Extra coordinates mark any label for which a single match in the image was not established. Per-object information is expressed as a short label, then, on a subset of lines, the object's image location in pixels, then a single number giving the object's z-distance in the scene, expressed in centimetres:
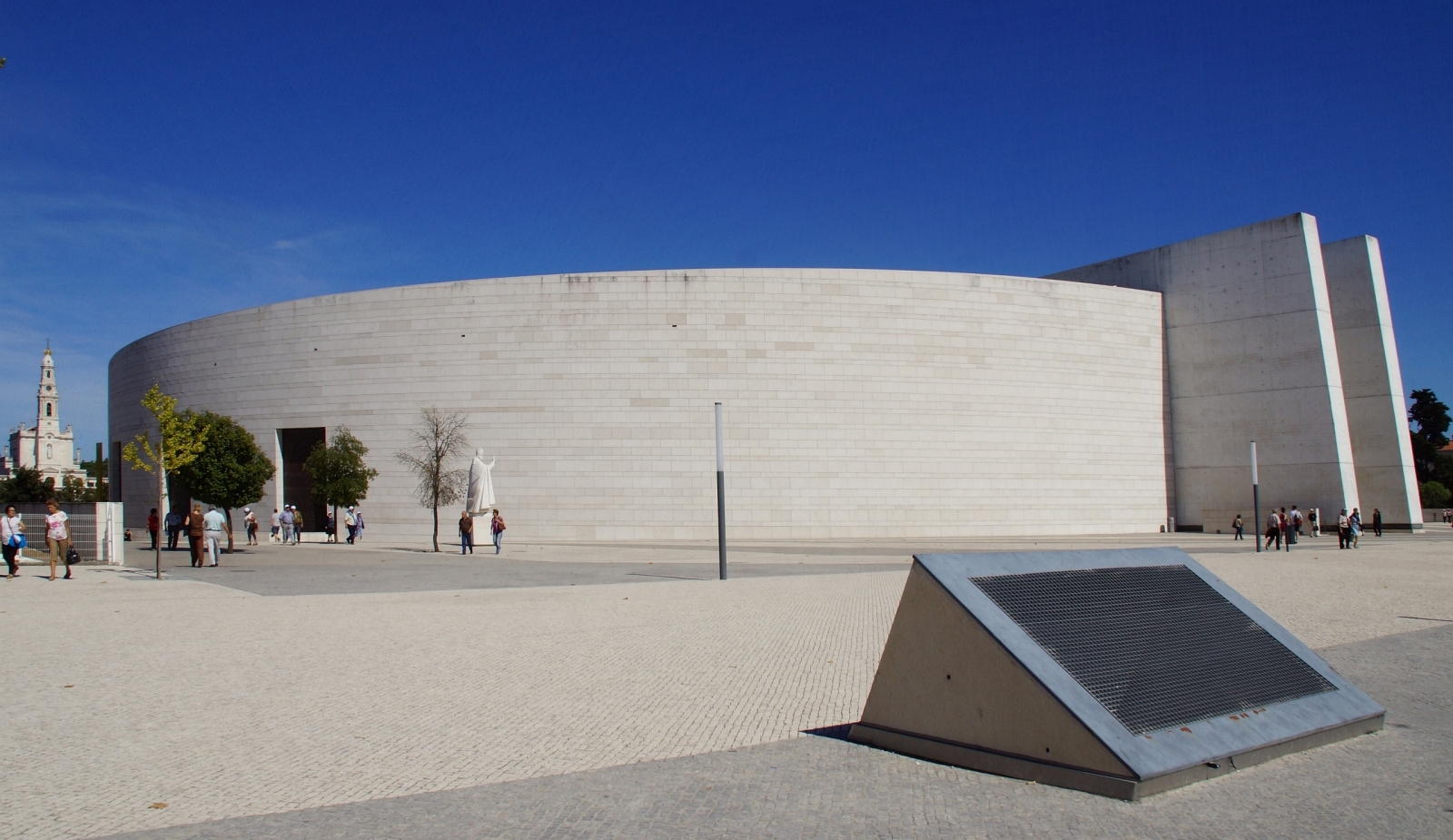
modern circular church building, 3659
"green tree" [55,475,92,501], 9264
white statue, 3070
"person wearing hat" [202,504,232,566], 2300
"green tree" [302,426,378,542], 3375
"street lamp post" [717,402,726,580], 1809
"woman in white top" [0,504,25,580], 1938
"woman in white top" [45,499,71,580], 1947
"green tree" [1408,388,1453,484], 7606
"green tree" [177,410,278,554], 2947
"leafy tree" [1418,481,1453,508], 7100
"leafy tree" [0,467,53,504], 7783
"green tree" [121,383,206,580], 2136
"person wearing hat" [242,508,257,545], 3481
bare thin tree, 3344
